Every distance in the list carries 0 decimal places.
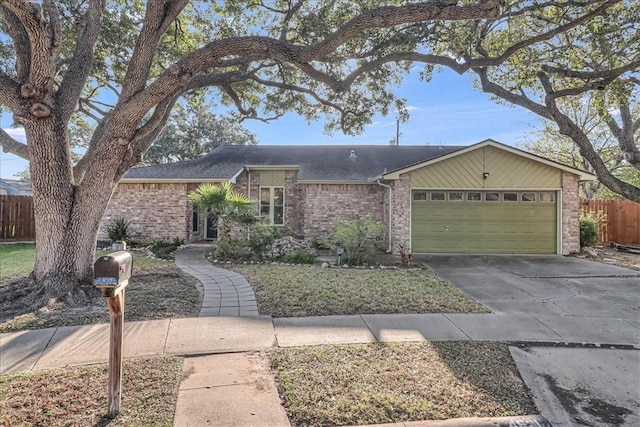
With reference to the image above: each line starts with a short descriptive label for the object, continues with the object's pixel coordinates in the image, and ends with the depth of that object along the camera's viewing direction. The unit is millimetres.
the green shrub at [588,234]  12320
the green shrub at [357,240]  9812
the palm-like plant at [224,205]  9984
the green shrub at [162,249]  10944
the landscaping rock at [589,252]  11359
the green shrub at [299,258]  10016
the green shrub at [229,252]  10086
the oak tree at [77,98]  5398
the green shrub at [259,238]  10594
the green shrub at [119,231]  12562
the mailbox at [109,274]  2387
